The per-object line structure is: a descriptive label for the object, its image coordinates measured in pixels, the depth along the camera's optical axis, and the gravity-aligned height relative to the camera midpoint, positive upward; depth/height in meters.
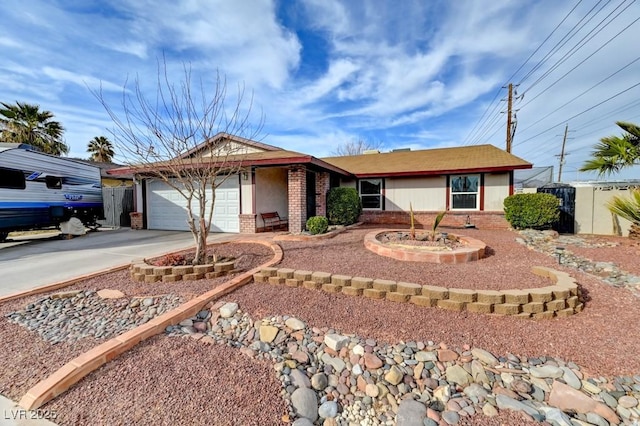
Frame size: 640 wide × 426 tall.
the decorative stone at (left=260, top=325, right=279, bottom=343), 2.91 -1.41
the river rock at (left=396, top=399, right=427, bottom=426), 1.97 -1.58
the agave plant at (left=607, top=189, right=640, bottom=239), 7.02 -0.08
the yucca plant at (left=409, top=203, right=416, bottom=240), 6.70 -0.71
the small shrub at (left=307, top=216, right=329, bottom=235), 7.77 -0.55
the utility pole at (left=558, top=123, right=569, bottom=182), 30.53 +5.57
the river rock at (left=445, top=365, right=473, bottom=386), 2.37 -1.53
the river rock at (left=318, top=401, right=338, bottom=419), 2.07 -1.61
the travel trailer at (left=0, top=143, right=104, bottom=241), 8.16 +0.55
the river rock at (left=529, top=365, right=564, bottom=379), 2.40 -1.50
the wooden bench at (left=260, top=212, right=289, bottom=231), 9.98 -0.57
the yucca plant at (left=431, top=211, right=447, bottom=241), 6.37 -0.63
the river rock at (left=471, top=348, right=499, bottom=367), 2.55 -1.46
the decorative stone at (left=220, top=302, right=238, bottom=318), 3.33 -1.31
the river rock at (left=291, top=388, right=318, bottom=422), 2.05 -1.56
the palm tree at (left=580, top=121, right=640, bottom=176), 7.43 +1.55
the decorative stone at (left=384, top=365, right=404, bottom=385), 2.39 -1.53
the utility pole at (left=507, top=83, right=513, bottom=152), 15.61 +5.40
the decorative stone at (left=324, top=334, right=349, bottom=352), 2.77 -1.42
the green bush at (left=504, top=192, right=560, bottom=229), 8.78 -0.14
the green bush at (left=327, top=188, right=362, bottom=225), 10.00 +0.00
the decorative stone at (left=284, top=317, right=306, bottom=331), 3.07 -1.37
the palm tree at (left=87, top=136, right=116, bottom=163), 23.61 +5.07
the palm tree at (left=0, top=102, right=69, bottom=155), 15.72 +4.86
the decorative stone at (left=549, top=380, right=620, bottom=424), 2.04 -1.55
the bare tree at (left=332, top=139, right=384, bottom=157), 32.34 +7.19
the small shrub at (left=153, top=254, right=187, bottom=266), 4.73 -0.98
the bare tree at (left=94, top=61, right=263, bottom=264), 5.26 +1.75
